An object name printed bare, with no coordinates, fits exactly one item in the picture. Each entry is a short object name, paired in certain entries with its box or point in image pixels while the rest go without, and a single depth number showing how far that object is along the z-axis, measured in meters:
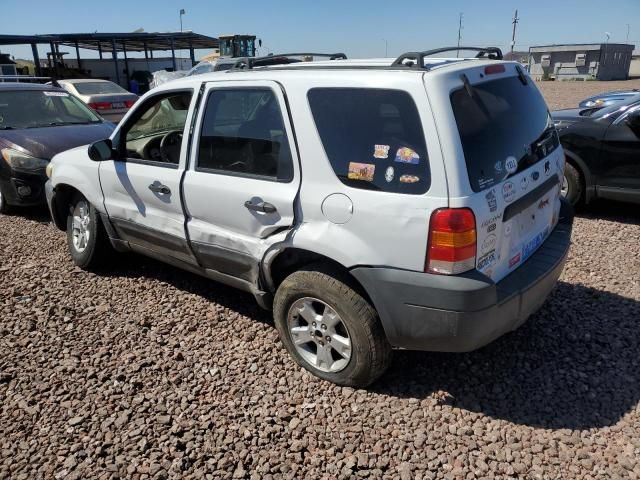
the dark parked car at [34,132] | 6.14
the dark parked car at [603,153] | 5.62
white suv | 2.47
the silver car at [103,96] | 13.38
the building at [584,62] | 49.22
